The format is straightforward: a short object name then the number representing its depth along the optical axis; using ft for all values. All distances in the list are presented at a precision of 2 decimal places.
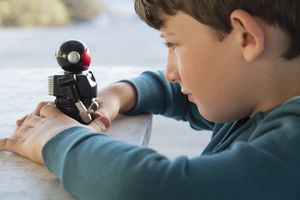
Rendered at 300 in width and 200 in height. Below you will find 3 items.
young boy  2.54
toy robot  3.18
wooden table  2.73
